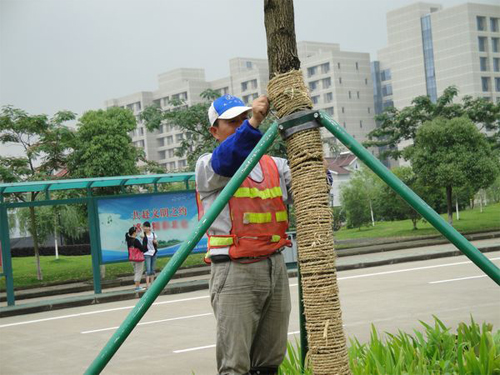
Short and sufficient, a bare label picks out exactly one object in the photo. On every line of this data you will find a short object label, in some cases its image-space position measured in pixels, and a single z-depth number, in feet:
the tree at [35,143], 70.38
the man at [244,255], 10.02
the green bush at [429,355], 11.53
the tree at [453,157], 82.43
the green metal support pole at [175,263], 8.83
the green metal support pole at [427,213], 8.76
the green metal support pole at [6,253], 50.72
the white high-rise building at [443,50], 256.93
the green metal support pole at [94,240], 52.80
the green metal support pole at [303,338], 10.58
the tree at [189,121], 74.79
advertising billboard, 54.70
